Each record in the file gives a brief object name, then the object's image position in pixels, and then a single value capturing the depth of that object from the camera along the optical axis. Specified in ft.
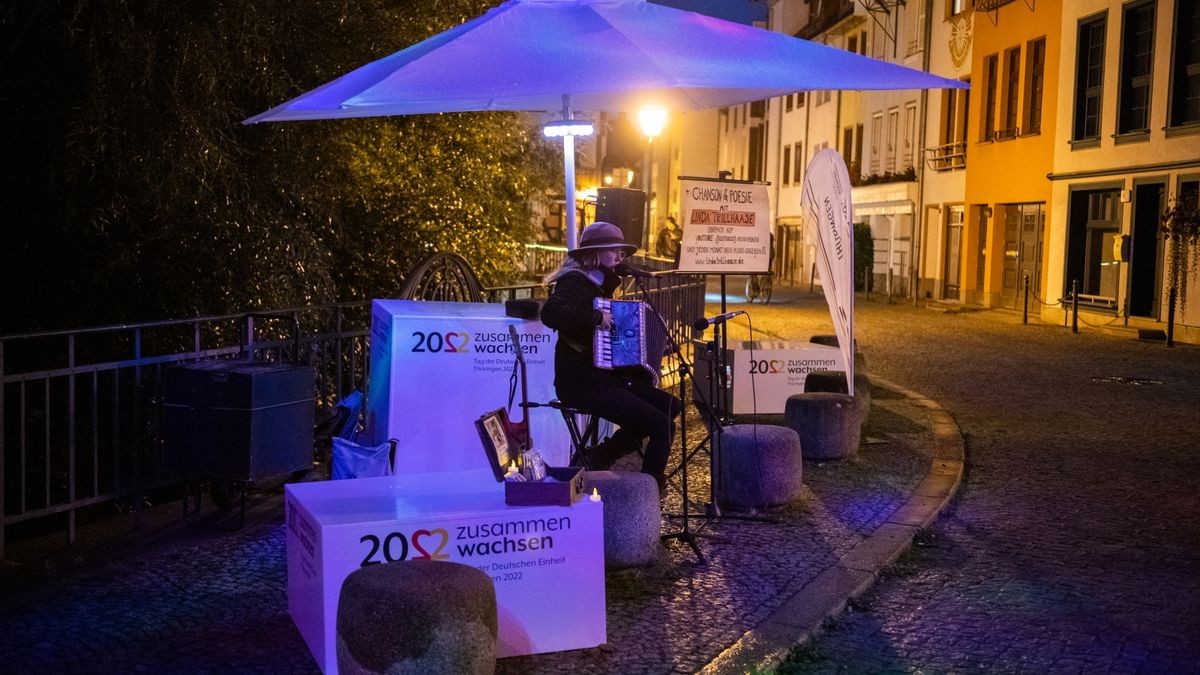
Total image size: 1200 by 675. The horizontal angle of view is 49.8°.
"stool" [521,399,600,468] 22.19
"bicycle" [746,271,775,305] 105.70
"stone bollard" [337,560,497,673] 13.37
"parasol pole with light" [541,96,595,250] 26.61
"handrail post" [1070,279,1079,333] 78.23
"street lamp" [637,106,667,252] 33.60
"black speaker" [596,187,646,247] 31.12
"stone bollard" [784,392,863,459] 30.32
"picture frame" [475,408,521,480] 17.01
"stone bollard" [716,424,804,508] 24.45
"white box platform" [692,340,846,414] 36.40
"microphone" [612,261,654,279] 21.05
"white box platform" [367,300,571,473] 23.17
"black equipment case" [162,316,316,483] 21.93
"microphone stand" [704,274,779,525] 23.50
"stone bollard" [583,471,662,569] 19.43
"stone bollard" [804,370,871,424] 34.14
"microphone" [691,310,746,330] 21.21
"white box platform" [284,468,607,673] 15.02
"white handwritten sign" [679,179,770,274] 25.59
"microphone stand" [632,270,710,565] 20.91
